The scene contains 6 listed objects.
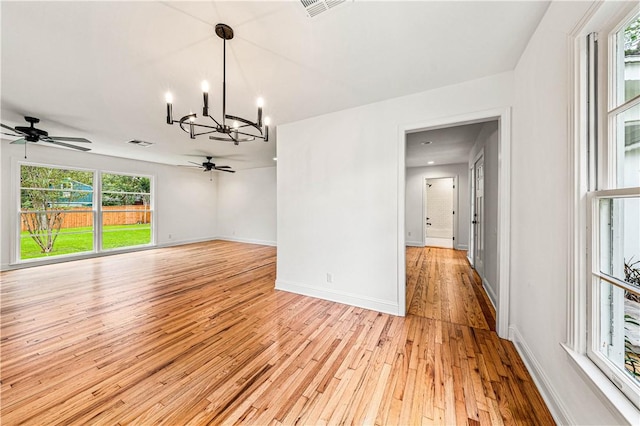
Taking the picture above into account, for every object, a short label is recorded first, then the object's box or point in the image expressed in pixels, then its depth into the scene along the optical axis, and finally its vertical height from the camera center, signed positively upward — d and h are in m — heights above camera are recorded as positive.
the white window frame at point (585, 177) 1.08 +0.19
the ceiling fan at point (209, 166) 6.08 +1.22
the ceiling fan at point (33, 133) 3.27 +1.13
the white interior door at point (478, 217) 3.91 -0.07
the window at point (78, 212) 5.01 -0.05
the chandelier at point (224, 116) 1.62 +0.88
